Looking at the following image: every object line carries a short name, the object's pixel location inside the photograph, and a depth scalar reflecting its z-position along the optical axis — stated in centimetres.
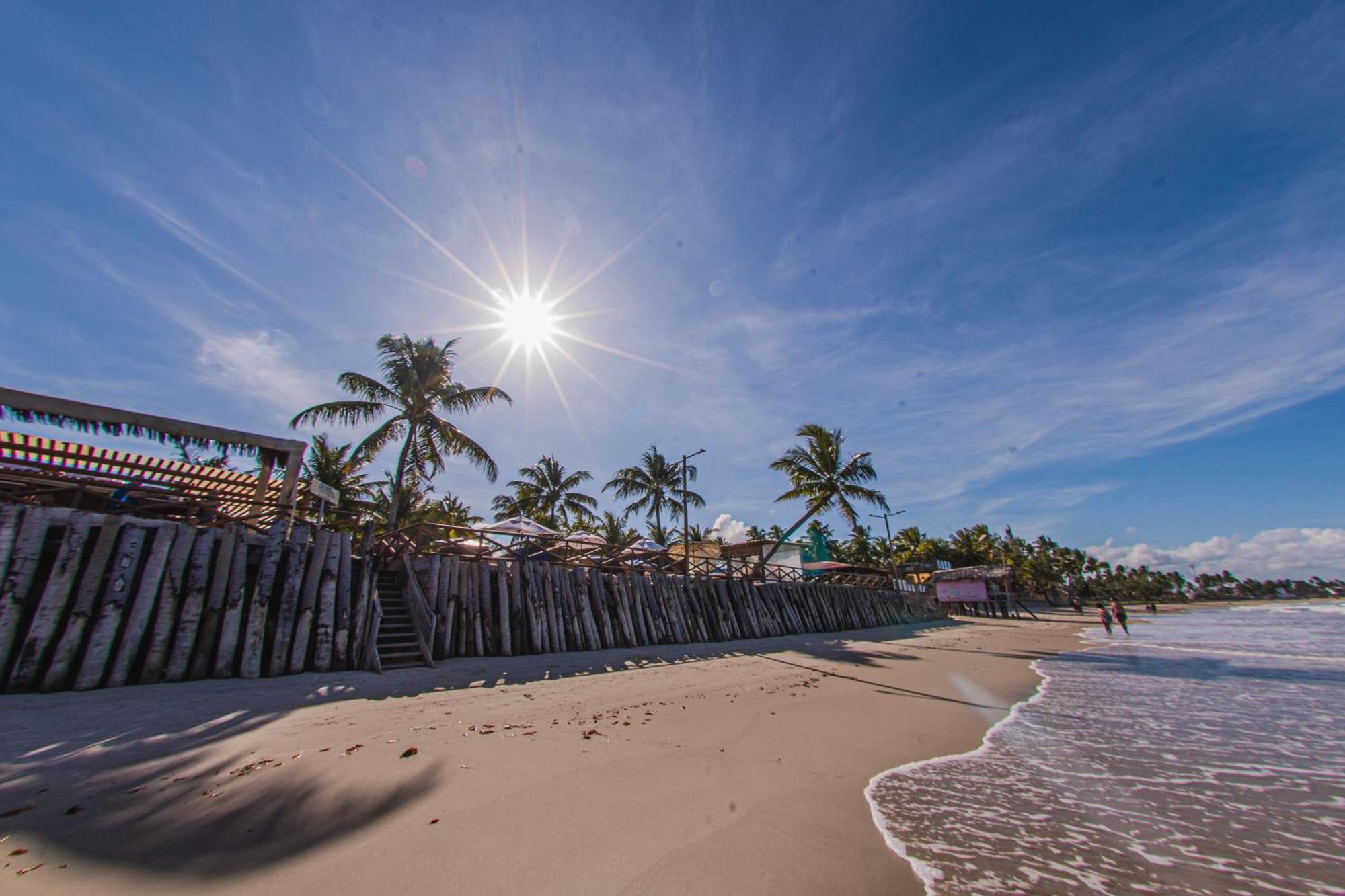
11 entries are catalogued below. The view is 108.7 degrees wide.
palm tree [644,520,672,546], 3500
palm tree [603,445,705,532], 3503
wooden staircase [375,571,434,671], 962
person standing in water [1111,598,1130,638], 2588
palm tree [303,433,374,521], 2282
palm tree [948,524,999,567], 6322
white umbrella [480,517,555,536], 1616
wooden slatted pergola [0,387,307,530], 859
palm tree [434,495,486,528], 3050
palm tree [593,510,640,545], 3665
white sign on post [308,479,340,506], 1000
